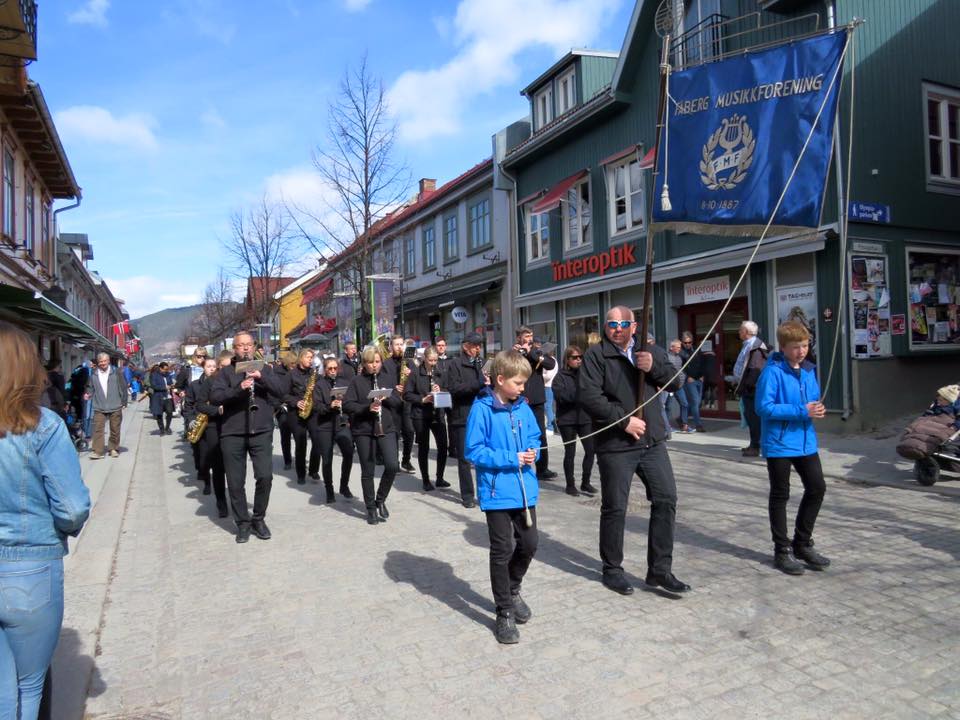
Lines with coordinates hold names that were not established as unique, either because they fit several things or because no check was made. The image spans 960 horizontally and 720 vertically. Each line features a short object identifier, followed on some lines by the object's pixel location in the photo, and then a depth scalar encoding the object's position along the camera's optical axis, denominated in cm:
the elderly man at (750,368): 926
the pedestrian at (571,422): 794
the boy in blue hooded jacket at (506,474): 400
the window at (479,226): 2319
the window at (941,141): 1280
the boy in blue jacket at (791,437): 480
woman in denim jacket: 232
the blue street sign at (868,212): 1138
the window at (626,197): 1628
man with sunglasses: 454
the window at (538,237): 2003
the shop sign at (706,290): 1379
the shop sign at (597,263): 1652
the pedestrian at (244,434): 641
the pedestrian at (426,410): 860
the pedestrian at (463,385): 785
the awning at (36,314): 793
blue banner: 626
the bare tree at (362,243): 1908
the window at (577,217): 1823
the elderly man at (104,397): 1298
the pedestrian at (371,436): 698
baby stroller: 725
